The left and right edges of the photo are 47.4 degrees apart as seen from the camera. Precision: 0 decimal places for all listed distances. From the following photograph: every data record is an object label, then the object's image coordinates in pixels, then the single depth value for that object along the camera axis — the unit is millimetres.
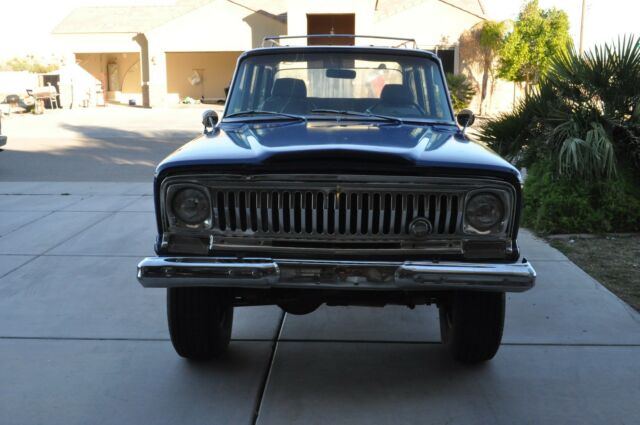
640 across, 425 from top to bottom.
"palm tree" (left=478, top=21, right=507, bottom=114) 28891
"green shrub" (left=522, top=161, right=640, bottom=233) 7848
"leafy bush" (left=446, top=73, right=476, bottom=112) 25453
